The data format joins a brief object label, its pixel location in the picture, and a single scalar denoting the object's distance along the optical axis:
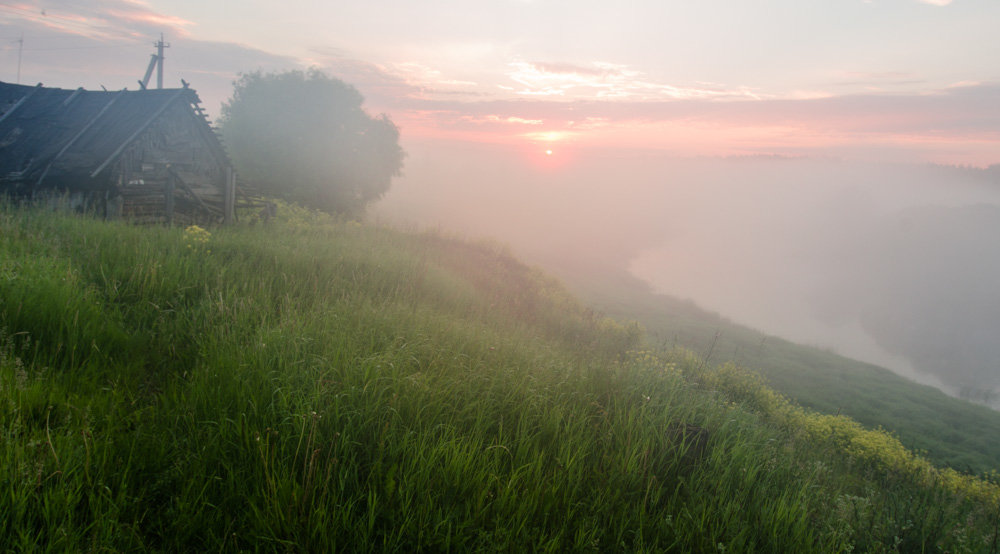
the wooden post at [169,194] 16.66
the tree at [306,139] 39.91
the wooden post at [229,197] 18.94
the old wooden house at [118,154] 14.95
